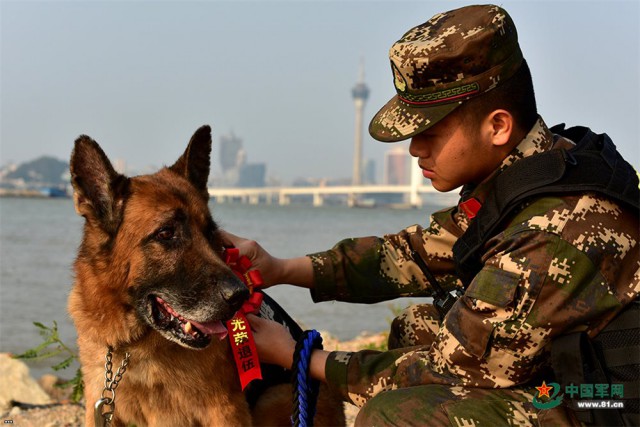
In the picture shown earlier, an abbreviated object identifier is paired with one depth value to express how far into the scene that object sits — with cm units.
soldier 272
